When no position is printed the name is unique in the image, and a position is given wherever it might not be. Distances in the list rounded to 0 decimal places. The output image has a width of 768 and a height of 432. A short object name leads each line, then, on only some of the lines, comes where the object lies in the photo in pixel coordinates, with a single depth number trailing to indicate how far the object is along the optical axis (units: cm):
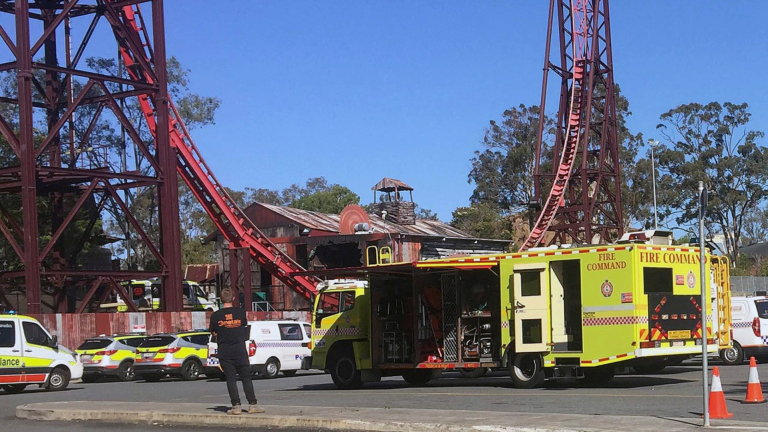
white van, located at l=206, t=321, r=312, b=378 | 2903
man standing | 1503
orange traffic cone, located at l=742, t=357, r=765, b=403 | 1538
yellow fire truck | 1900
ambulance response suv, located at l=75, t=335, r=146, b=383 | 3200
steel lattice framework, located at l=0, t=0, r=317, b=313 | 3750
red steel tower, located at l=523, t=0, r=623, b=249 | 5172
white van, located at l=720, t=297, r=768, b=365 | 2580
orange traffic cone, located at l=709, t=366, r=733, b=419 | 1329
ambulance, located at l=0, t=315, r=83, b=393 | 2500
